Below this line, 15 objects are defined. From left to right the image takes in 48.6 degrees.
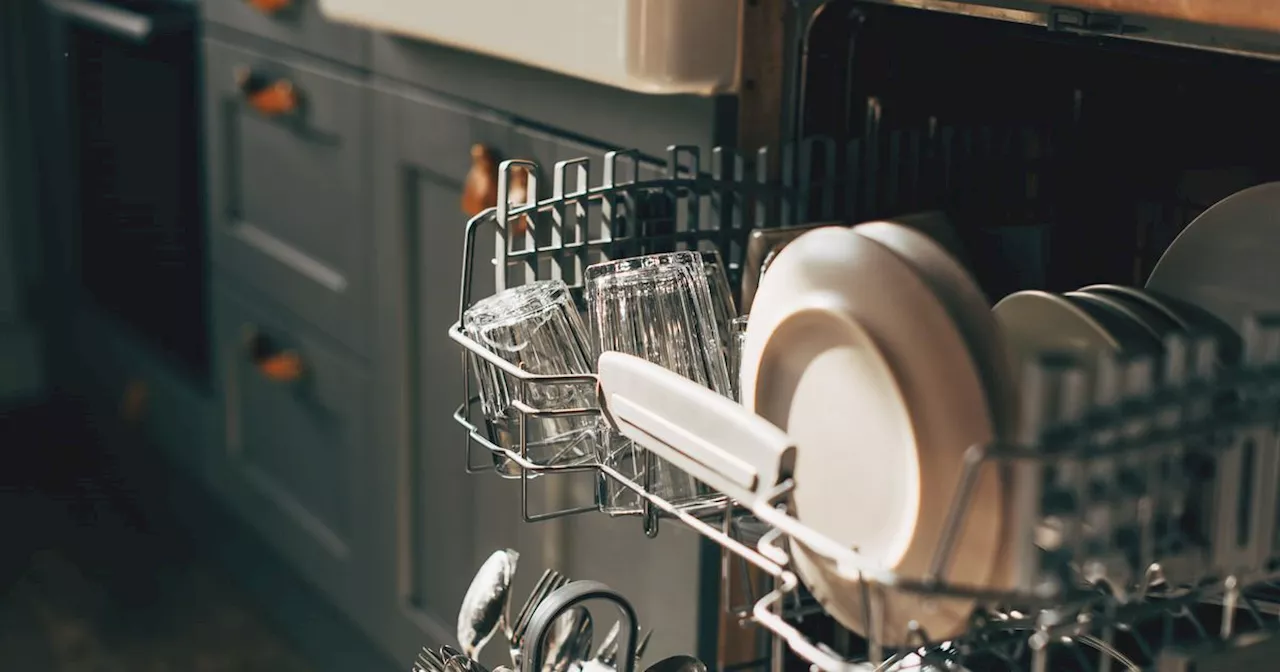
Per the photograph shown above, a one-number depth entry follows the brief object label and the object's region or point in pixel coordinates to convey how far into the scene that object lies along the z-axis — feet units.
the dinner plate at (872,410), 1.95
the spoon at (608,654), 2.84
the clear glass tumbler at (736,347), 2.57
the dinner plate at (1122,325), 2.11
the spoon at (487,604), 3.01
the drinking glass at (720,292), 2.67
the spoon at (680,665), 2.74
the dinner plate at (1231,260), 2.26
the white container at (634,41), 3.14
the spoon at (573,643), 2.84
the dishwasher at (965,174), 2.37
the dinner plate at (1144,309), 2.15
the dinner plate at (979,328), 1.95
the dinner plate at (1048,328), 2.10
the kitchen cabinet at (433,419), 4.23
